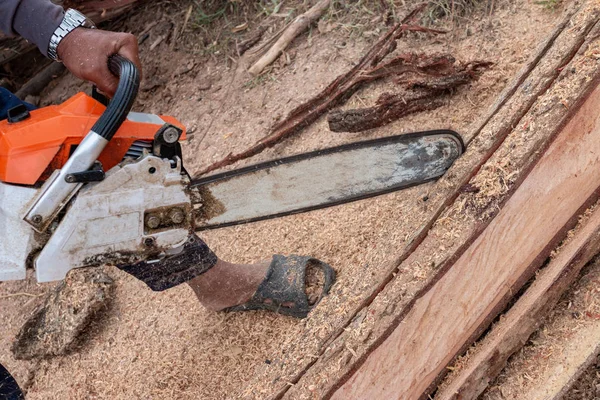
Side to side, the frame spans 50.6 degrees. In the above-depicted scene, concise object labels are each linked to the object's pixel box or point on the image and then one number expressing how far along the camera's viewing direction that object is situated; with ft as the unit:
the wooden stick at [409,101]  9.11
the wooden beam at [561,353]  5.57
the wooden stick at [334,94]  10.11
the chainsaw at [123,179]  5.92
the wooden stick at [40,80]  14.53
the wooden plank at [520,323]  5.81
